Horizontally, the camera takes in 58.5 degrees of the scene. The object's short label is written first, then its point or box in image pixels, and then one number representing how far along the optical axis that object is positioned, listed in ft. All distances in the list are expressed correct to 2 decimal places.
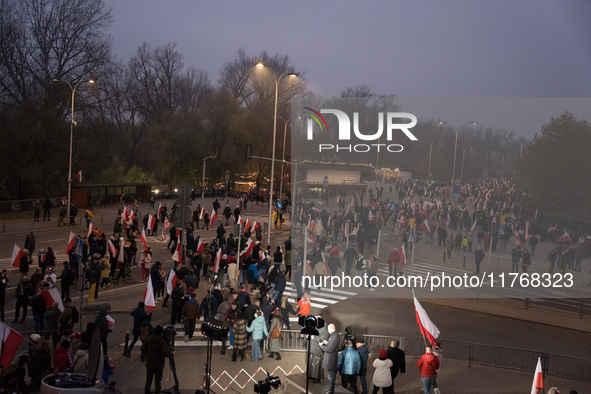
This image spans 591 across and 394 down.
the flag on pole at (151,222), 100.96
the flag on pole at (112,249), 67.00
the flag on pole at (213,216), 101.97
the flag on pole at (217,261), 66.79
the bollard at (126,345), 43.23
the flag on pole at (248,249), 74.49
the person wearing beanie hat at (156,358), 35.17
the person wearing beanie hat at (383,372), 35.55
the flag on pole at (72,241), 64.72
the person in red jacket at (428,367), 35.83
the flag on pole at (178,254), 68.48
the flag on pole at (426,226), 58.29
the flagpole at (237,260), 62.68
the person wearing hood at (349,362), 36.81
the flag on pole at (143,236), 75.77
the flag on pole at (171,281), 53.78
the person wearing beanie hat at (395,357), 37.55
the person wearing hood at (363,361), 37.47
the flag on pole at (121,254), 68.39
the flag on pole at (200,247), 73.26
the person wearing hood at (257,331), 43.57
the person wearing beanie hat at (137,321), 42.24
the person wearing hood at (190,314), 47.52
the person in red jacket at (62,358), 34.45
